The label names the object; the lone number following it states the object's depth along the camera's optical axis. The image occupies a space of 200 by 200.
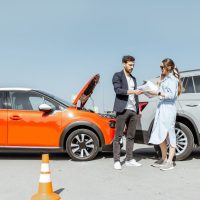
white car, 7.00
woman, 6.32
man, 6.40
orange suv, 7.08
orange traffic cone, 4.17
